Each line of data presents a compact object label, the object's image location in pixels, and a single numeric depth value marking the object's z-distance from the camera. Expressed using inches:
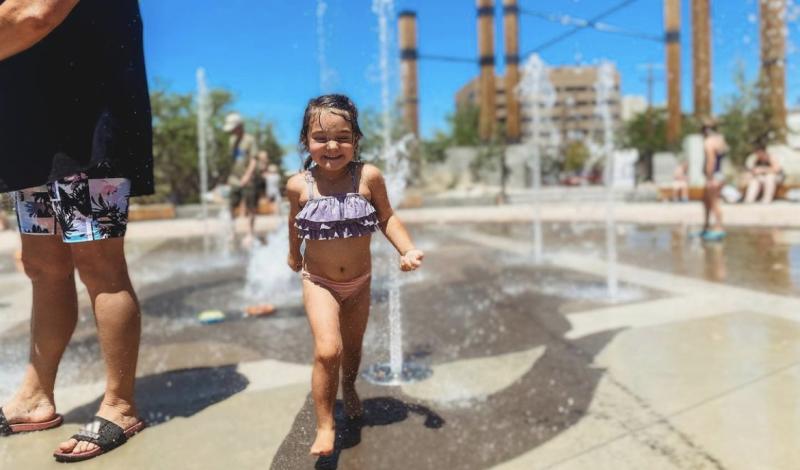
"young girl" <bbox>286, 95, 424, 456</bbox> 74.9
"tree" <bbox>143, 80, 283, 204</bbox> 689.6
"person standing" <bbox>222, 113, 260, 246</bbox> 296.2
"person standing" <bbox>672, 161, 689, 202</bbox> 633.6
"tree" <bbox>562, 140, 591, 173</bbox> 2677.2
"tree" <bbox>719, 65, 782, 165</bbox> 688.4
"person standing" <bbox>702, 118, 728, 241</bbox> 300.5
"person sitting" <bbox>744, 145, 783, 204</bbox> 528.1
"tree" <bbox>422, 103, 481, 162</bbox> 1905.3
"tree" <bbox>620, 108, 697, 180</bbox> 1112.0
